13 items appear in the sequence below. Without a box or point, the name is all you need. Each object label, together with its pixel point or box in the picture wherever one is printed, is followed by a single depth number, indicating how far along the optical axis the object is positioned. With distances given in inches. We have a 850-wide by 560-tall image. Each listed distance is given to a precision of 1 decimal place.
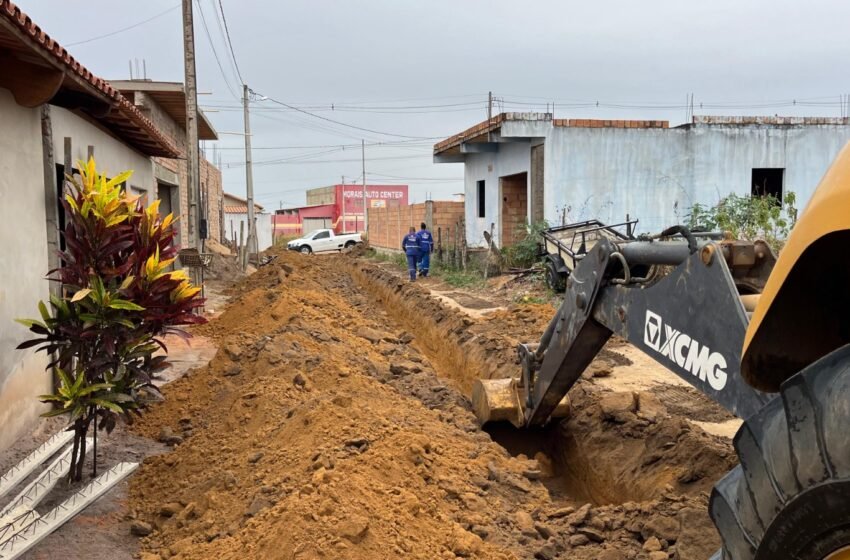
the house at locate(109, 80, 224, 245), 644.1
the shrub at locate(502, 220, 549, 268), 665.0
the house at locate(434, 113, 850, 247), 673.0
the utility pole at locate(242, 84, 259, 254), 1146.3
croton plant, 168.1
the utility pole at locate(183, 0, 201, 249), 593.0
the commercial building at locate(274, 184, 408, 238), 2443.7
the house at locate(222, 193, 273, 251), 1653.5
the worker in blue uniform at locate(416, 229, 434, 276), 773.9
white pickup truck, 1453.0
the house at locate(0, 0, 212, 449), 201.6
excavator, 58.8
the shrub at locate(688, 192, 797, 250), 508.7
